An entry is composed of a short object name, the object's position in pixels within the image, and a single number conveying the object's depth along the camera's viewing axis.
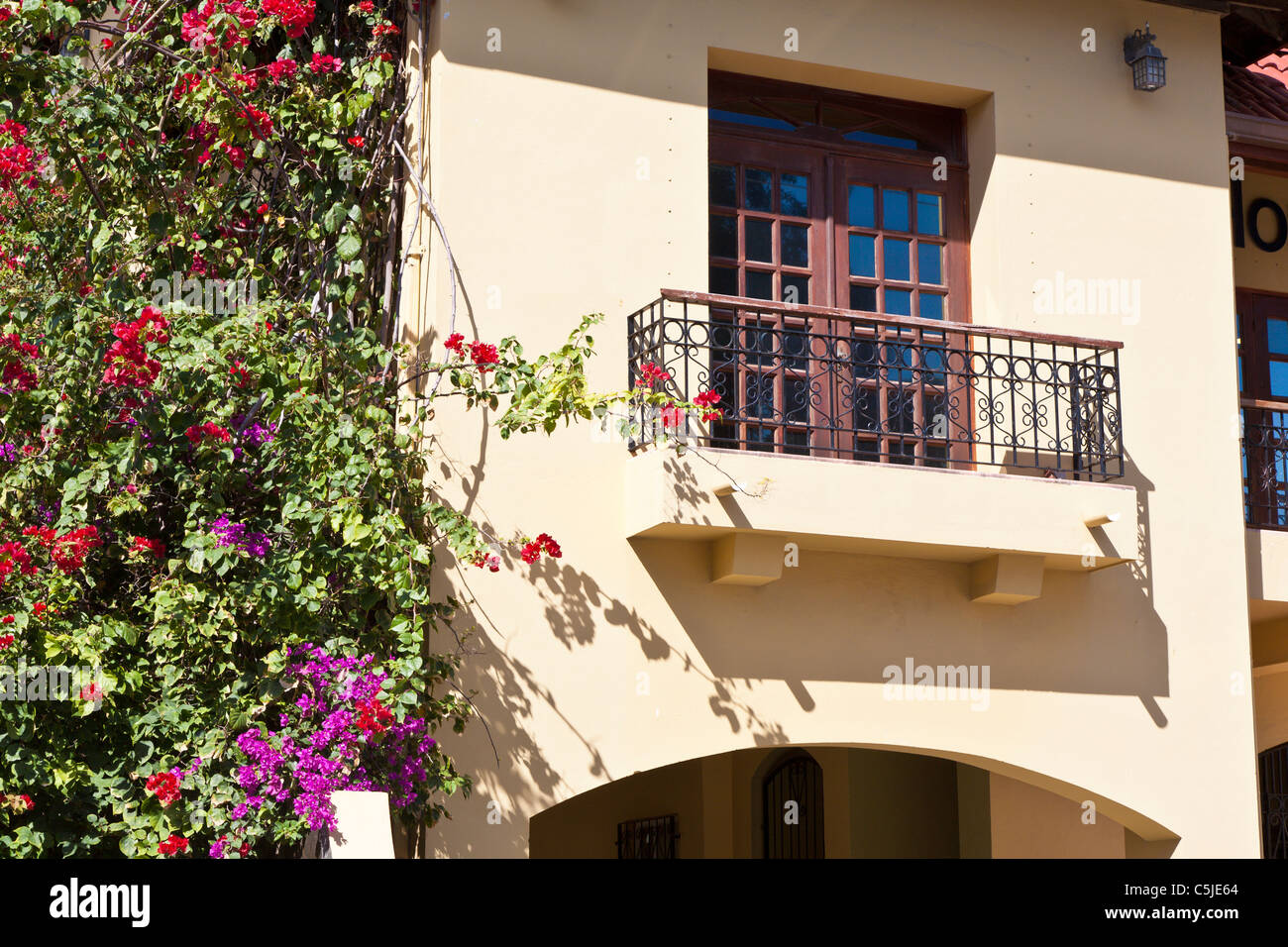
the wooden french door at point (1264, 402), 9.76
